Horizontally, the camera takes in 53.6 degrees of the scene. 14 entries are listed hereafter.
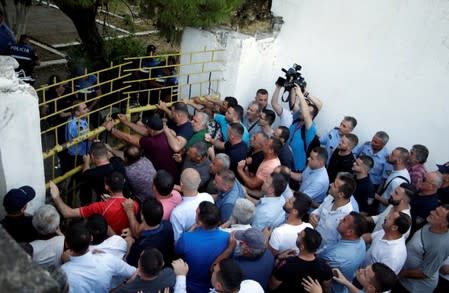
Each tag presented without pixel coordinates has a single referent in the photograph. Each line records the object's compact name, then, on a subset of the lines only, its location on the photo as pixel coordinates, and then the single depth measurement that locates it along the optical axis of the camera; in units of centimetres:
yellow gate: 580
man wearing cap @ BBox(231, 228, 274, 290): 342
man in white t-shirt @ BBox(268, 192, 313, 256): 390
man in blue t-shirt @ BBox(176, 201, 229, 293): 357
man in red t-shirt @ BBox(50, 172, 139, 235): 389
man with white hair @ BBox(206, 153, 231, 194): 461
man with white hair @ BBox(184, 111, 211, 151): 530
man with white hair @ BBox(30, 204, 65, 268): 340
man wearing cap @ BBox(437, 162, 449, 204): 502
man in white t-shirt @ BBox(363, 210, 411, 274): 387
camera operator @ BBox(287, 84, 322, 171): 584
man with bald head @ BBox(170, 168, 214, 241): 401
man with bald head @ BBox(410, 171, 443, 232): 471
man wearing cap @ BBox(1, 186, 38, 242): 360
